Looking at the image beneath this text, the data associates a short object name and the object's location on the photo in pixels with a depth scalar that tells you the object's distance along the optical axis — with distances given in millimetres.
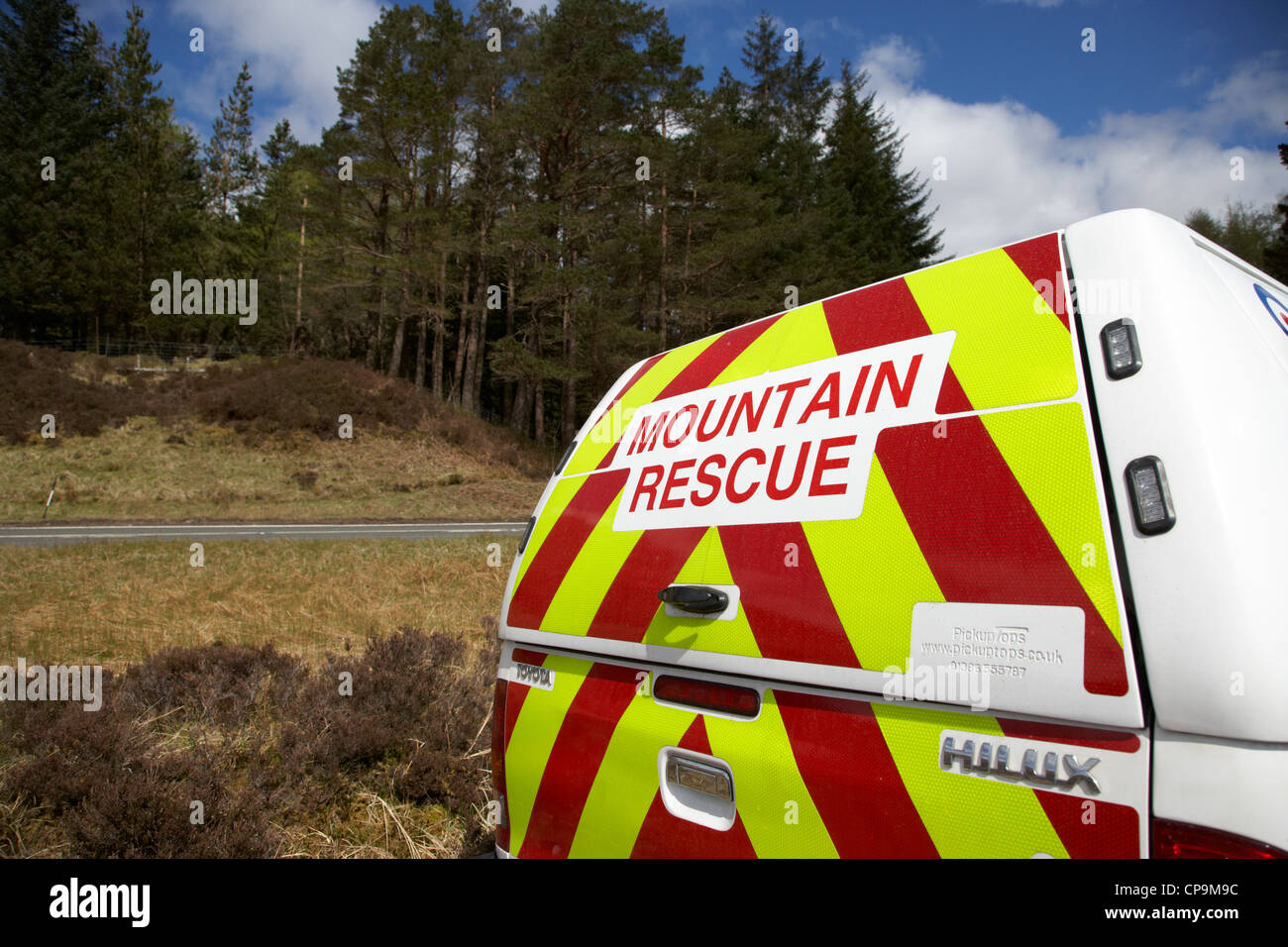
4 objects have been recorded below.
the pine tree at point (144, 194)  37688
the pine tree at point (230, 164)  48281
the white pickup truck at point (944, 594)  1249
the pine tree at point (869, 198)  33375
